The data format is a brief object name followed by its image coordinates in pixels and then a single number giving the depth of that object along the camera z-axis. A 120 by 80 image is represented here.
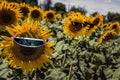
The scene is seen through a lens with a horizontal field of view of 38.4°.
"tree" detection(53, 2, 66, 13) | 34.14
